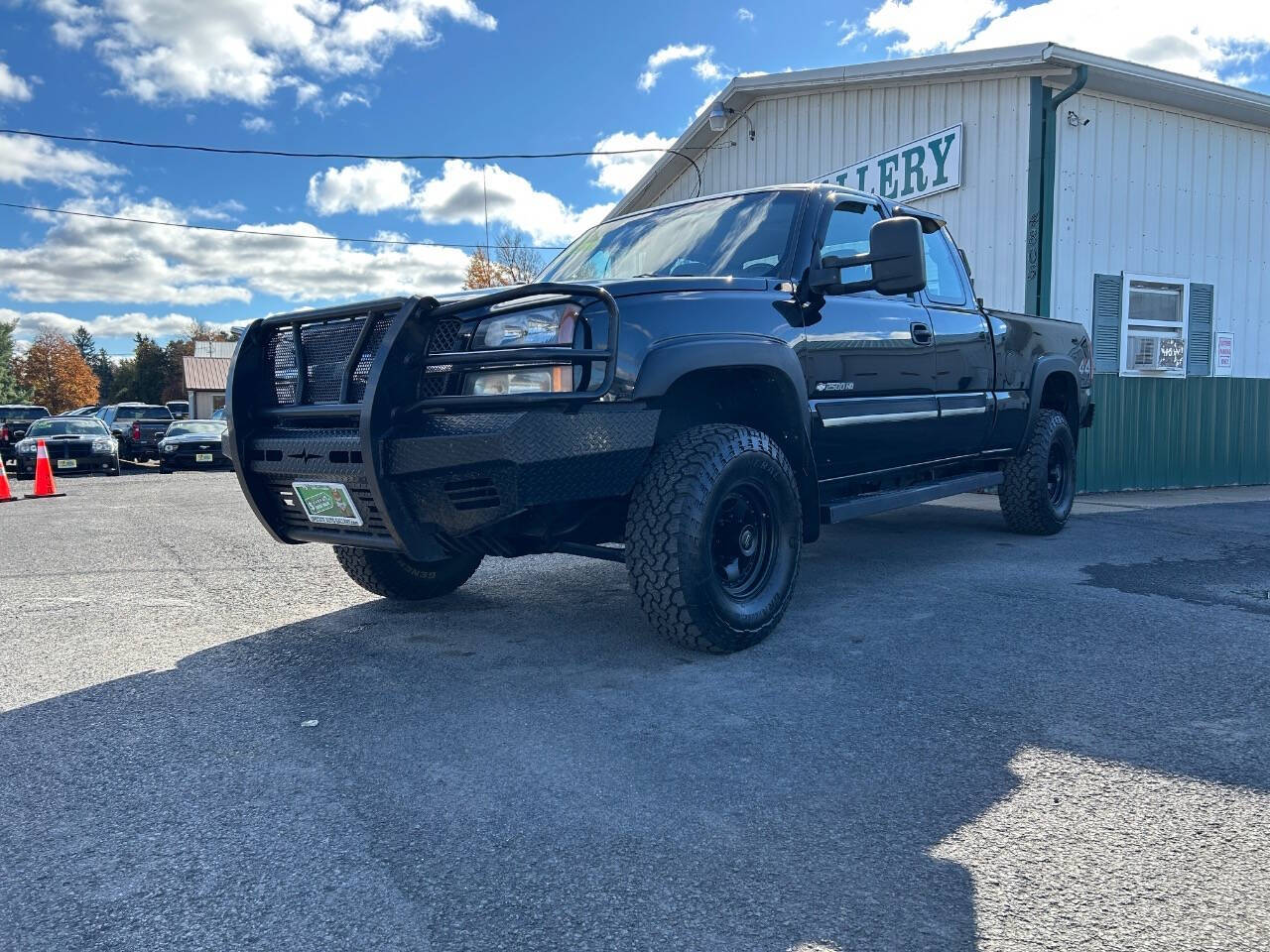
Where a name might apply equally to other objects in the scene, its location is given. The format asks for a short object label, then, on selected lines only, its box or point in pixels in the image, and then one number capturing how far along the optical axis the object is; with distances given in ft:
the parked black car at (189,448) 65.82
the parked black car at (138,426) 77.77
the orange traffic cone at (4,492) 41.55
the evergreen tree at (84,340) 590.14
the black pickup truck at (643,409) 11.17
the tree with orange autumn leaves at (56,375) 310.65
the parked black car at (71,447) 58.80
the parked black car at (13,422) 75.46
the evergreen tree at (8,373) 234.79
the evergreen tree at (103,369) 490.32
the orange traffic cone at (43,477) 44.34
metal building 33.24
